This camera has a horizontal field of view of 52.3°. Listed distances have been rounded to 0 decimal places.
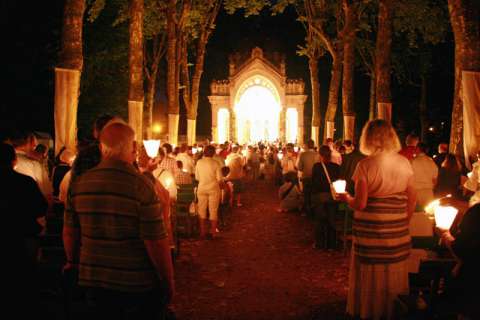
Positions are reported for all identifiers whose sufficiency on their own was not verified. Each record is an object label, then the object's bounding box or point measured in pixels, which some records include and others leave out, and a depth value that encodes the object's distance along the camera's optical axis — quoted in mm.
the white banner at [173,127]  22312
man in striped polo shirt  3604
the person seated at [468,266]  3520
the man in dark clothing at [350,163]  9961
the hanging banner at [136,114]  15750
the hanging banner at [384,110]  13836
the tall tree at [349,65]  19078
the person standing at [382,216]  5105
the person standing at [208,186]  11016
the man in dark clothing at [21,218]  3945
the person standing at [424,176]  9664
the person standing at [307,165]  14531
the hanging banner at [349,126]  19500
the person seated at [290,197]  15281
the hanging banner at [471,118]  9398
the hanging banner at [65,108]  10703
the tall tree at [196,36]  26484
